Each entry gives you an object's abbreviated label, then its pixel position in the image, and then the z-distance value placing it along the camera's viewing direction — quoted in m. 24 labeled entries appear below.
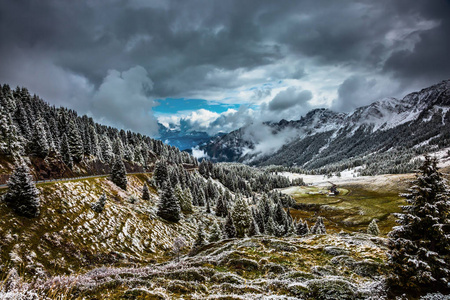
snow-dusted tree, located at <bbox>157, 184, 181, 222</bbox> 63.00
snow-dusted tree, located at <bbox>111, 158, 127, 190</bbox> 68.06
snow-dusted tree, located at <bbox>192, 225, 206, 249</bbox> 46.88
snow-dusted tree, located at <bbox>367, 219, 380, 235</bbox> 73.46
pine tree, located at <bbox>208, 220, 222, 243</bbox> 51.91
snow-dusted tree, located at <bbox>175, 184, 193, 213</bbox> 80.88
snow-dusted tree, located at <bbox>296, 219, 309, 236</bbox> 77.44
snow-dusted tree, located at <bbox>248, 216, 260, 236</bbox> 63.66
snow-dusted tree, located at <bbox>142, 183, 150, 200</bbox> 71.14
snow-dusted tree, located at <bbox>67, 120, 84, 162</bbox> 79.44
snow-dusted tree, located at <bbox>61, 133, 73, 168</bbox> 72.94
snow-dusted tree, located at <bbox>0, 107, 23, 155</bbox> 55.68
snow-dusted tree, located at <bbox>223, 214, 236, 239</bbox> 56.08
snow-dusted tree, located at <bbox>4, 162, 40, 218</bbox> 29.64
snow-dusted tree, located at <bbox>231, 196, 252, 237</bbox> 64.19
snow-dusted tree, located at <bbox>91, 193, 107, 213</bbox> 42.97
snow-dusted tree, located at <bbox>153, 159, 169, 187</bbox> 99.42
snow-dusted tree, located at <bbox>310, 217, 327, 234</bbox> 72.33
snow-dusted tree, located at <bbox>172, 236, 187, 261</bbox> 35.12
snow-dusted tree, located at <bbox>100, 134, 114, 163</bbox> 112.81
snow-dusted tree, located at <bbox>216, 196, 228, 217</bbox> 91.00
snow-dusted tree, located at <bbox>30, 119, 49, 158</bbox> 64.12
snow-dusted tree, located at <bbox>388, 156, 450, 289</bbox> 14.91
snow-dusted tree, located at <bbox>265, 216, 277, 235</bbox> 71.25
